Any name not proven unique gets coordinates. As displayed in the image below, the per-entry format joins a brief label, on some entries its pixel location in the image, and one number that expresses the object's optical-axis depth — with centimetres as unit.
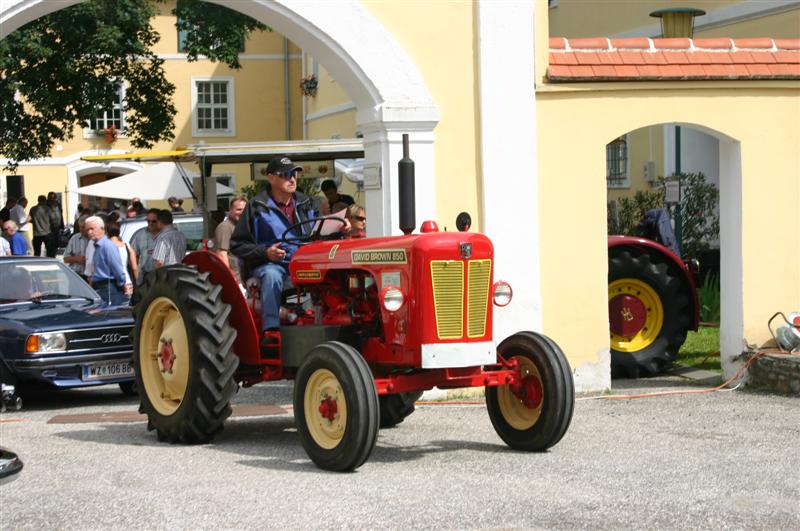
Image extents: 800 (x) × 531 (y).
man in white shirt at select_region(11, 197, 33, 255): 2833
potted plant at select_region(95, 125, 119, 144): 4459
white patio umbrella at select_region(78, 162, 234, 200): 2289
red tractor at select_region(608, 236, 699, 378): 1313
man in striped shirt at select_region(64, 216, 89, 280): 1719
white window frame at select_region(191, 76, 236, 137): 4597
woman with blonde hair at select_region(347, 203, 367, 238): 1172
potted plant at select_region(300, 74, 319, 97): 3809
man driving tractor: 947
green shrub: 1984
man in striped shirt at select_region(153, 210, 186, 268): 1554
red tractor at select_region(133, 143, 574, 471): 835
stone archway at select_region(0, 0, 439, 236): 1158
